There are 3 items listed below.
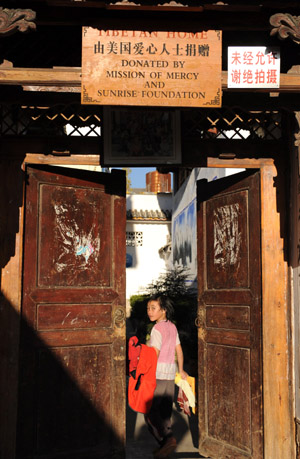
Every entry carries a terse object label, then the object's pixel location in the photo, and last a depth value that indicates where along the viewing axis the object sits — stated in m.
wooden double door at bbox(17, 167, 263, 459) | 5.84
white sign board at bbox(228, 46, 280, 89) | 4.85
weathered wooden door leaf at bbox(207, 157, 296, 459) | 5.81
